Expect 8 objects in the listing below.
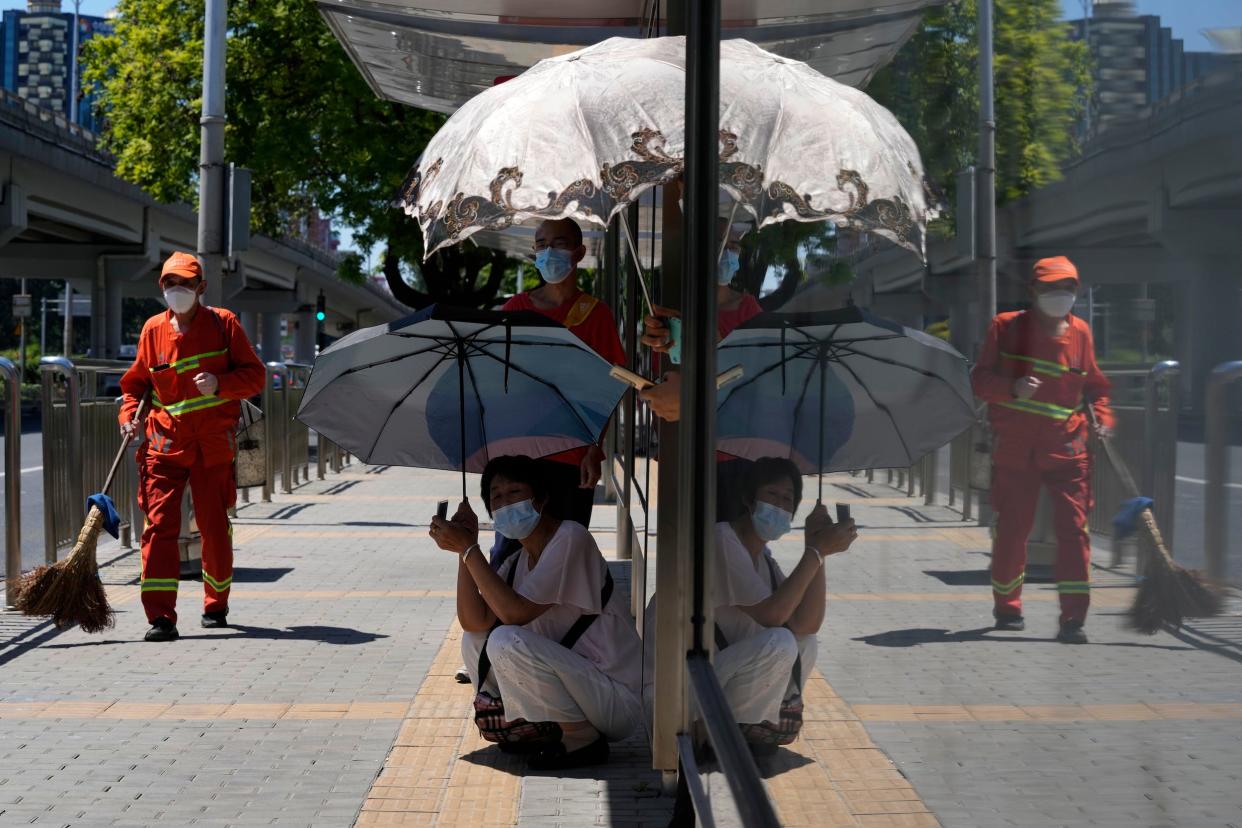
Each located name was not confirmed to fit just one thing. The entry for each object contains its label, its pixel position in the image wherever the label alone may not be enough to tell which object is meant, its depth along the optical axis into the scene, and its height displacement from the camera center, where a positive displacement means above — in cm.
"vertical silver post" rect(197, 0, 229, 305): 1141 +196
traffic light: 3600 +259
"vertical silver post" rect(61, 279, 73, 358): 6975 +446
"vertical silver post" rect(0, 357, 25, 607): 760 -28
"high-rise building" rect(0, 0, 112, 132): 14700 +3575
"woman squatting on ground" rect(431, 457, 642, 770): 462 -66
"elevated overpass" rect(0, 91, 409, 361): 3022 +492
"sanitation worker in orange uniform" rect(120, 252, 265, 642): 700 -2
